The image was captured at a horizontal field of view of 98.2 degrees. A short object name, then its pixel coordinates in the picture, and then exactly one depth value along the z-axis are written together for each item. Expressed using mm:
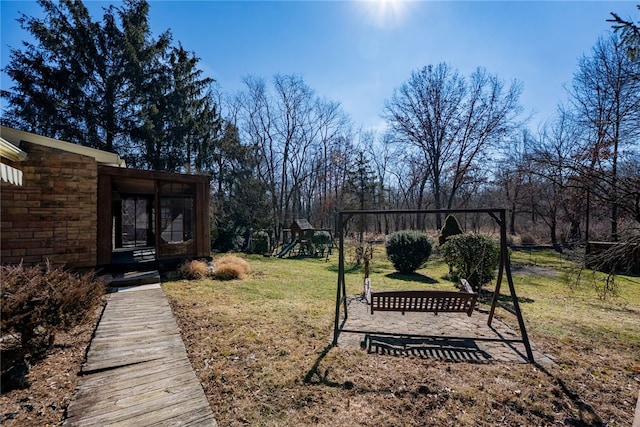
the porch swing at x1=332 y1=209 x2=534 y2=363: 3605
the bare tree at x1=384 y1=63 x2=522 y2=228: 19375
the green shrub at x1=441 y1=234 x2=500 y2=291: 6848
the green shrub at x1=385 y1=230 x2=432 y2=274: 9930
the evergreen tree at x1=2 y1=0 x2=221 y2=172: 13797
